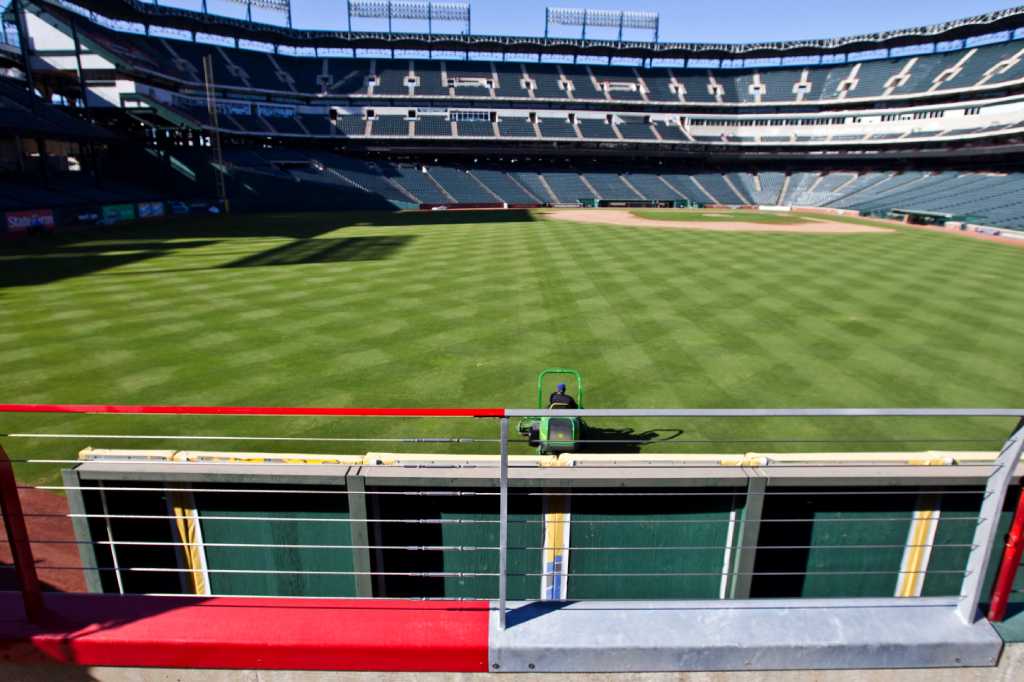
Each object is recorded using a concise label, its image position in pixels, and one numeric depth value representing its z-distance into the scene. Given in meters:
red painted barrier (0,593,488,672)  2.96
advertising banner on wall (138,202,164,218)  46.34
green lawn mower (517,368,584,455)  8.73
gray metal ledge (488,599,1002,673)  3.05
